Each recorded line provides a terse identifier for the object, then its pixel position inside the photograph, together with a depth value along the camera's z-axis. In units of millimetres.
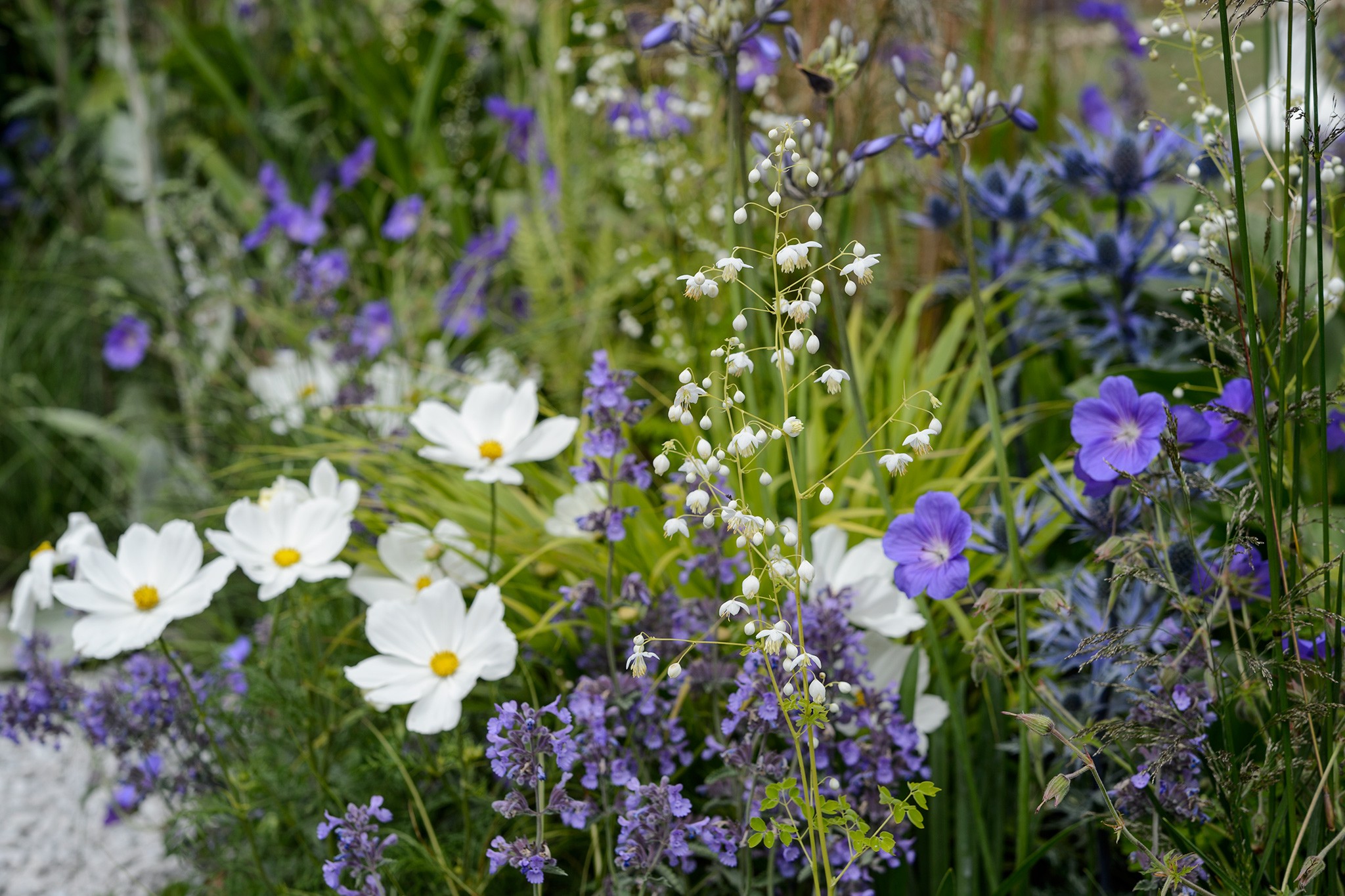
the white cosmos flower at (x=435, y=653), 1365
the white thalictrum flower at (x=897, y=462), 1235
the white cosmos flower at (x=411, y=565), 1486
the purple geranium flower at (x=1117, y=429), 1309
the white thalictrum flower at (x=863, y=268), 1232
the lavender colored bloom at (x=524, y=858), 1270
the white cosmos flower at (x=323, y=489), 1454
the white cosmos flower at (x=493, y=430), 1441
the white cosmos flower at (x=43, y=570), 1449
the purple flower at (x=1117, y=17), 2401
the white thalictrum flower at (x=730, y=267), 1226
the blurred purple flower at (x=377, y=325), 1806
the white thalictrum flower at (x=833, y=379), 1227
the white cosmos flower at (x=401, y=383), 1705
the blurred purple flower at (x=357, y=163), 2210
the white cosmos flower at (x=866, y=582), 1423
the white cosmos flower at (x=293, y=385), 1766
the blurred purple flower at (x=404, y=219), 1983
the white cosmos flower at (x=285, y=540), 1413
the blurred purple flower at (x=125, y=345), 2015
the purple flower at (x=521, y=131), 2147
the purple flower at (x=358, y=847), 1311
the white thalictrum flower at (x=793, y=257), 1221
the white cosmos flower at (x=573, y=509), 1494
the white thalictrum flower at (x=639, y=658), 1209
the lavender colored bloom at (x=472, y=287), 1856
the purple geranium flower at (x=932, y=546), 1307
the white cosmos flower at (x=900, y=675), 1412
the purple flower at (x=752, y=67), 1729
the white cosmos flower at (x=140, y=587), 1390
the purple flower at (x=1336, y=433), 1387
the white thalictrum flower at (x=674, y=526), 1214
